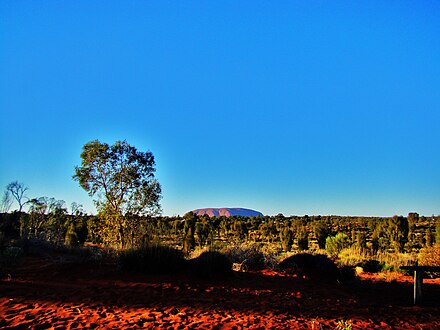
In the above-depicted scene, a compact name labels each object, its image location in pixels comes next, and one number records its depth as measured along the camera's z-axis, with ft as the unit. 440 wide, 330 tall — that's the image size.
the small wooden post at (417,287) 28.40
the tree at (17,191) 82.00
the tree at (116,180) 62.80
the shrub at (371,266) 50.81
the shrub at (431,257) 48.47
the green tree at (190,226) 102.14
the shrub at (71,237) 92.71
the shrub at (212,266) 34.96
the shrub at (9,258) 34.87
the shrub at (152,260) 35.91
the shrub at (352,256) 54.13
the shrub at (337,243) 94.43
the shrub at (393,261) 50.11
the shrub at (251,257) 43.96
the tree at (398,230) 117.91
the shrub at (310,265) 40.22
